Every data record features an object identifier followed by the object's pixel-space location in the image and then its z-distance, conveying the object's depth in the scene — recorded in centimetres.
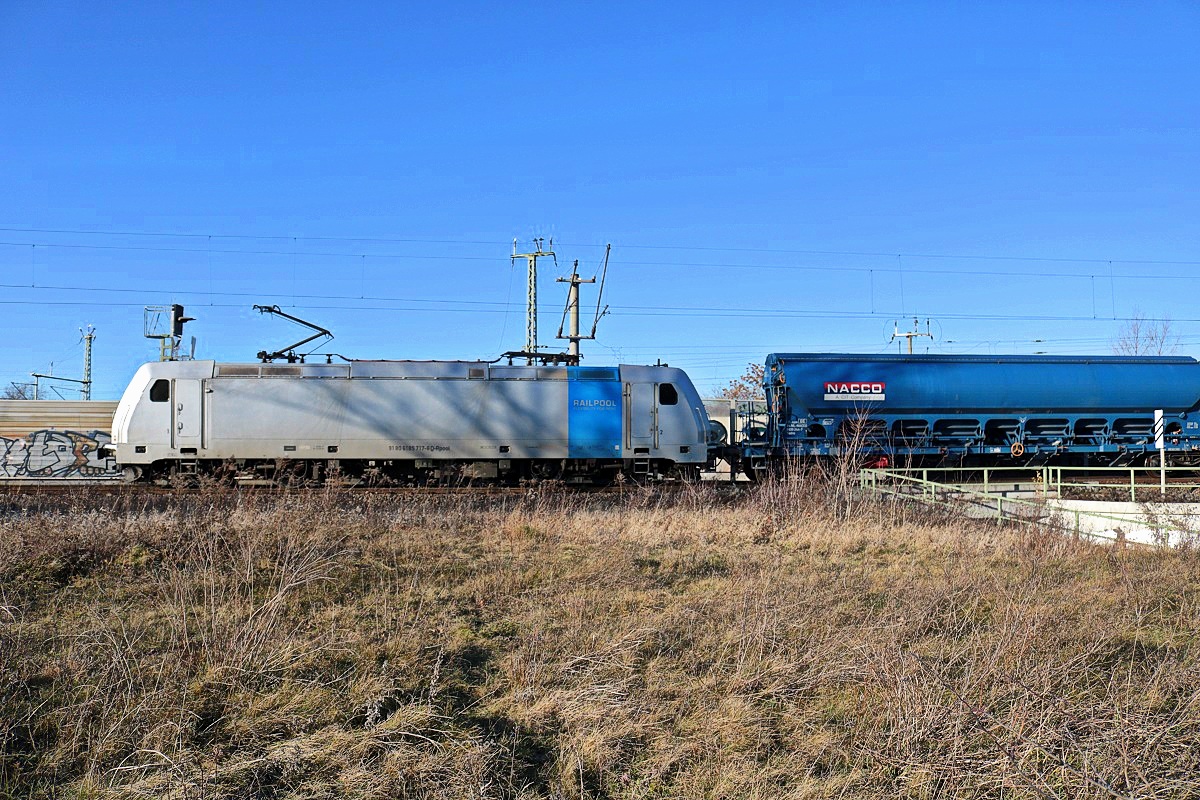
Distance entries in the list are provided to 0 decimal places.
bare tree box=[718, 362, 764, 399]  5859
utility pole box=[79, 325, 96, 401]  7060
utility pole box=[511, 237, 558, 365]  4034
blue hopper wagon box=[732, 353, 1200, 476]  2150
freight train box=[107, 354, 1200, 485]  1798
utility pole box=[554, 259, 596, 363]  3159
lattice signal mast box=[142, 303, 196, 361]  3281
